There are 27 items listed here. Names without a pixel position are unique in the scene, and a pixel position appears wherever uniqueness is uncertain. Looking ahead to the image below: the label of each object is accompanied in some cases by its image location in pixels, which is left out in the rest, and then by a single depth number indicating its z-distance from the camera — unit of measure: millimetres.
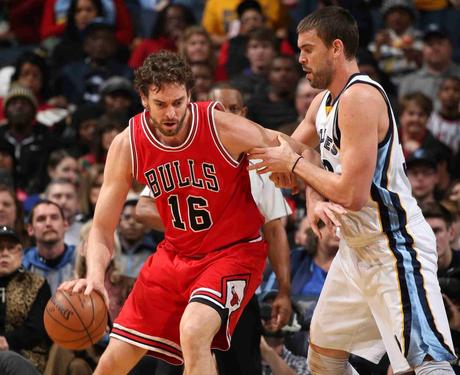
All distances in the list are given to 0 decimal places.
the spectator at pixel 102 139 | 19609
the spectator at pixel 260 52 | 21969
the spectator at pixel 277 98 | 20125
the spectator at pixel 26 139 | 20375
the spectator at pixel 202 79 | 21000
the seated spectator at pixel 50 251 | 15695
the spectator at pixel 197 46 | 22109
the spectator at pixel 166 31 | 23812
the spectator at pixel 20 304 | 13898
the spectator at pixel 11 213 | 16641
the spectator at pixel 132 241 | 16516
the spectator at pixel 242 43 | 22828
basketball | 10625
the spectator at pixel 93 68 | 23281
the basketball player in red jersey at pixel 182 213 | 10930
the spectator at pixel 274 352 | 13148
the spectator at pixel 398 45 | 22984
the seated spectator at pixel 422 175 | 17422
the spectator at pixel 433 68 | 21656
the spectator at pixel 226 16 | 24516
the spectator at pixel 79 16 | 24703
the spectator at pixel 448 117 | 20375
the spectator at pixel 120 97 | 21453
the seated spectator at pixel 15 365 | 12383
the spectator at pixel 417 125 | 19453
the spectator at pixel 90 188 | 18109
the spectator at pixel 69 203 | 17609
